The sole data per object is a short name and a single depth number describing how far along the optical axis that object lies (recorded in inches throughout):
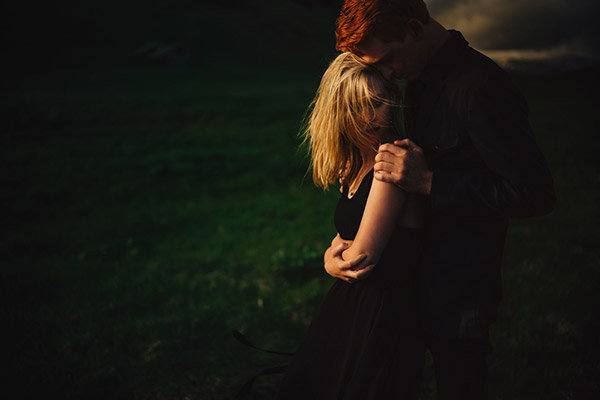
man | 68.0
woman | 76.0
